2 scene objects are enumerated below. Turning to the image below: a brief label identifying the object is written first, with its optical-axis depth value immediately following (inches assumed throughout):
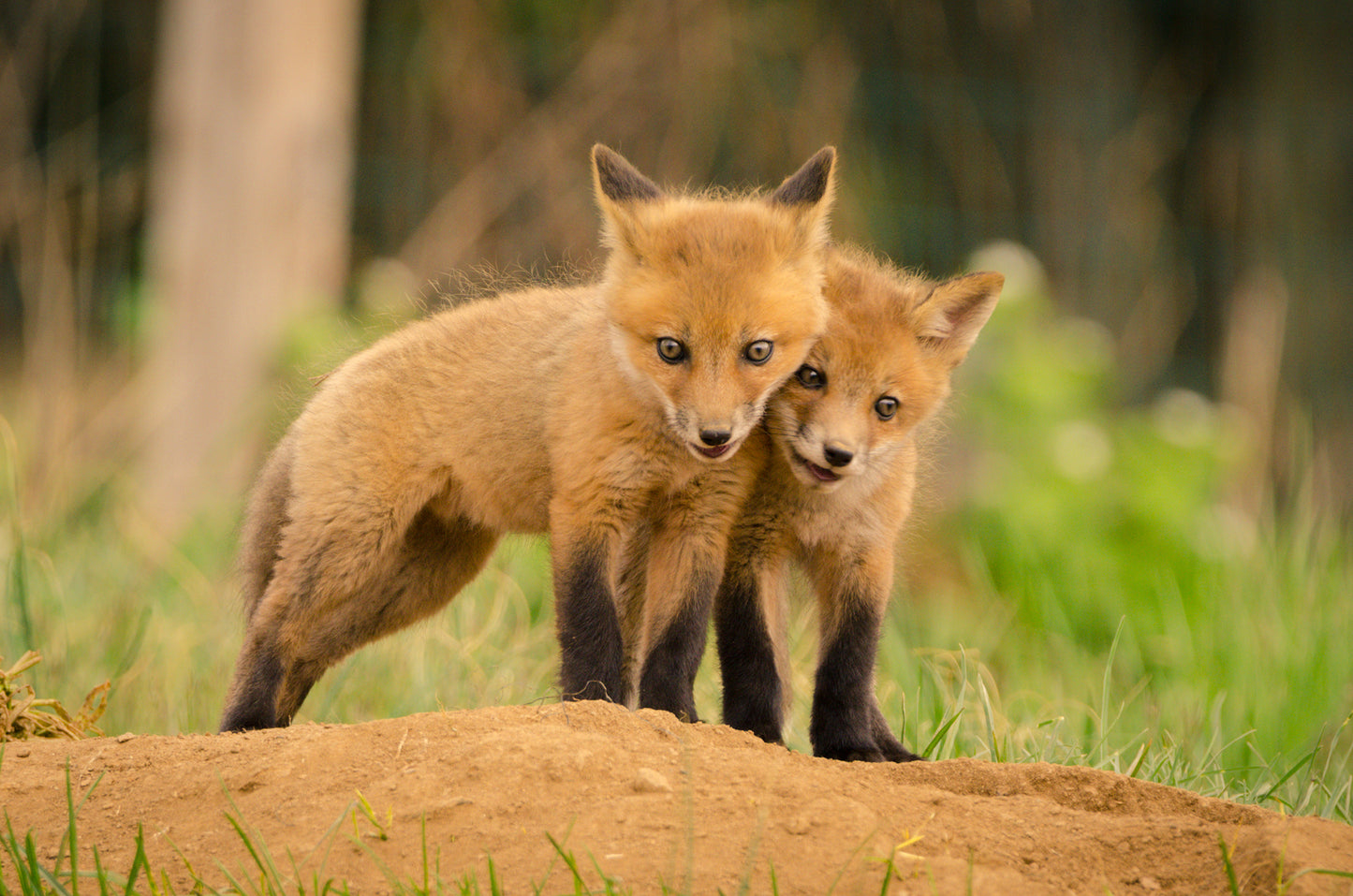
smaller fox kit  257.8
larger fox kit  251.3
